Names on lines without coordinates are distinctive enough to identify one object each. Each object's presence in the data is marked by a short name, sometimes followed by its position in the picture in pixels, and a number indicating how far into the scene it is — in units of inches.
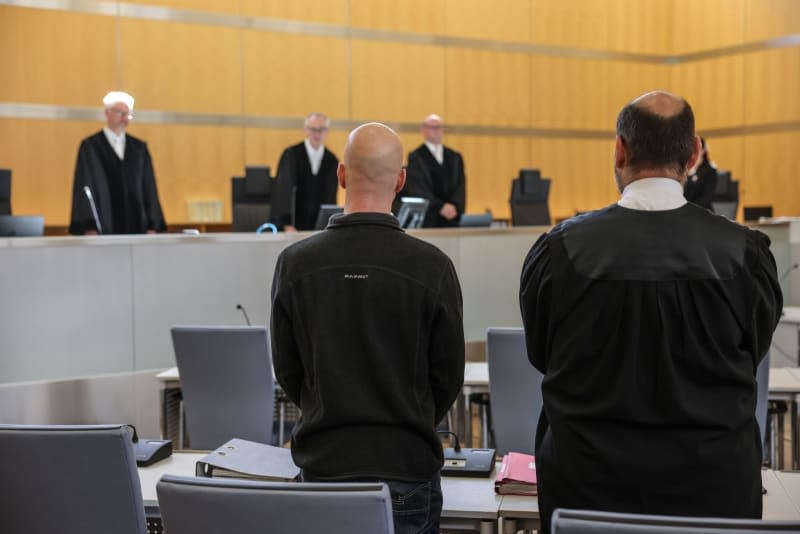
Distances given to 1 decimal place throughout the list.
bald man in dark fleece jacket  73.1
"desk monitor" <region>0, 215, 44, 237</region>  218.1
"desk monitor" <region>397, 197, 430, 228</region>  269.0
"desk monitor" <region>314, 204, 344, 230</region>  232.2
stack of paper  85.8
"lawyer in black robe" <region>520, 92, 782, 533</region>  65.7
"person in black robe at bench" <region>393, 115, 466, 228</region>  336.2
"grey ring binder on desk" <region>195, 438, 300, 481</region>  87.6
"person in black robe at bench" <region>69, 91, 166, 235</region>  275.1
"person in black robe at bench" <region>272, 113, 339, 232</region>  306.3
